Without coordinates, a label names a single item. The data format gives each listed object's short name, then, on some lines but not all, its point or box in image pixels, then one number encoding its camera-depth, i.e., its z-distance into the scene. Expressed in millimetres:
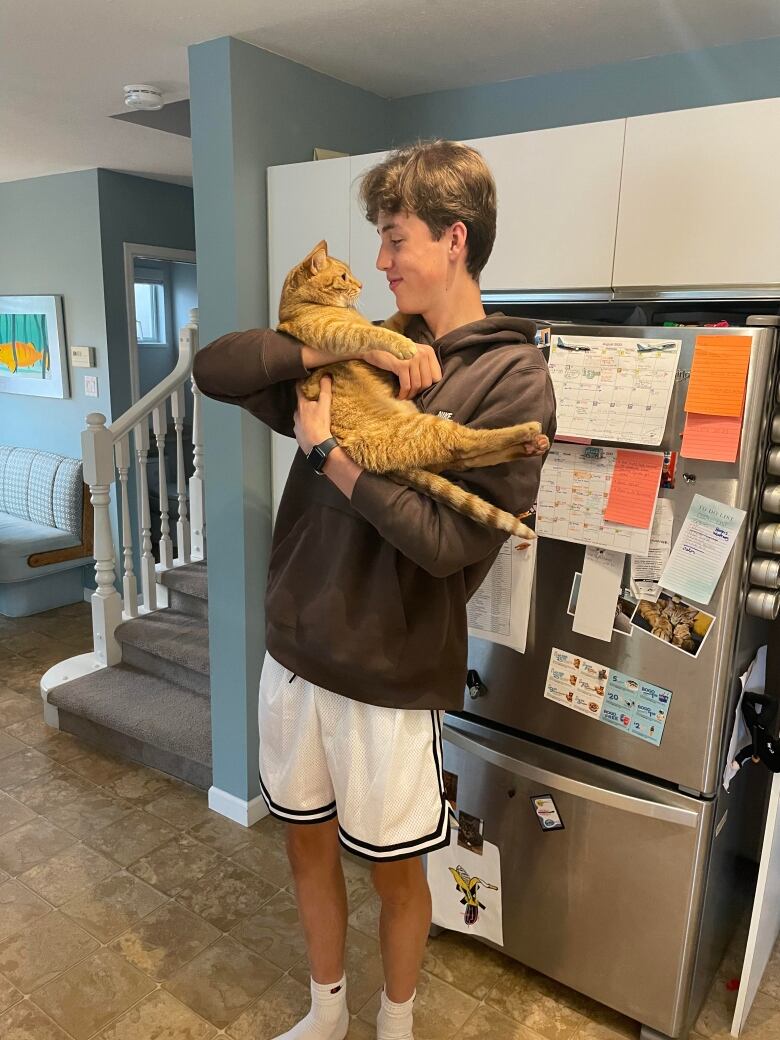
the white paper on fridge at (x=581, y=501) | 1597
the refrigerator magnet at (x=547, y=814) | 1763
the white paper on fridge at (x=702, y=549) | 1503
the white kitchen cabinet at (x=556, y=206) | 1730
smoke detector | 2625
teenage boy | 1195
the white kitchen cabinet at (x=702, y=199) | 1548
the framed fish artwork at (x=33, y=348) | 4613
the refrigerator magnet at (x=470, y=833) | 1886
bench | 4335
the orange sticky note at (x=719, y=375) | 1434
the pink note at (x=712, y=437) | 1455
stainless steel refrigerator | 1541
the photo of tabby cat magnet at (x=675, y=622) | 1559
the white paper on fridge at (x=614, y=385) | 1510
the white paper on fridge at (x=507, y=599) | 1736
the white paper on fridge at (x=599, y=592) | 1624
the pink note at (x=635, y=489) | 1554
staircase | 2904
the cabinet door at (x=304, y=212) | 2109
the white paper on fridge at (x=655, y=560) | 1564
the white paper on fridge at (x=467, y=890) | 1874
